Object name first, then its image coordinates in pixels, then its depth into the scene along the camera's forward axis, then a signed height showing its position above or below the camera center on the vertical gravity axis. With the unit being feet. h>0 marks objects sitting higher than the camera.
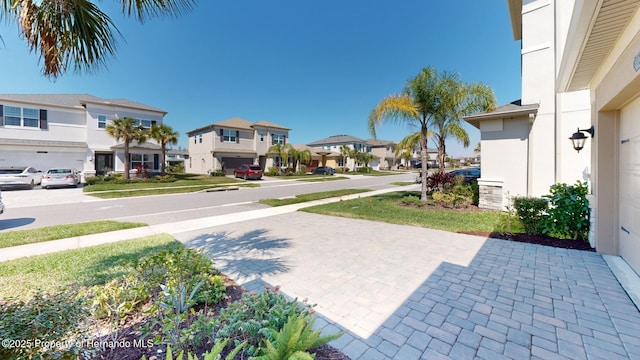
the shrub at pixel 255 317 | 8.20 -4.94
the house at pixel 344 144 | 172.14 +21.69
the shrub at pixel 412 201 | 38.73 -4.37
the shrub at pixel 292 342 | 6.38 -4.47
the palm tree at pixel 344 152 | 158.92 +13.33
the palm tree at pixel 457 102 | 37.73 +10.67
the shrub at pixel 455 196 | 36.65 -3.45
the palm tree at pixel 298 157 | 119.65 +8.22
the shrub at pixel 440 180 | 41.75 -1.17
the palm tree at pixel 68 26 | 10.84 +6.60
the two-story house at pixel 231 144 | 105.70 +13.21
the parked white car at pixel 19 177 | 58.54 -0.42
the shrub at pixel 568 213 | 20.48 -3.33
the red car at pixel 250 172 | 95.81 +0.73
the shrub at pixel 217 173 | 101.72 +0.44
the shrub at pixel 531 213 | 22.80 -3.61
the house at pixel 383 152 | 203.37 +16.57
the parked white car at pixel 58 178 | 61.67 -0.80
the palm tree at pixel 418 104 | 37.40 +10.17
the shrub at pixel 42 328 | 6.04 -3.96
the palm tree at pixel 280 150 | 113.91 +10.51
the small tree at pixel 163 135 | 80.79 +12.49
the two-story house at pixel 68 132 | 69.46 +12.45
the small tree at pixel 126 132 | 73.20 +12.34
